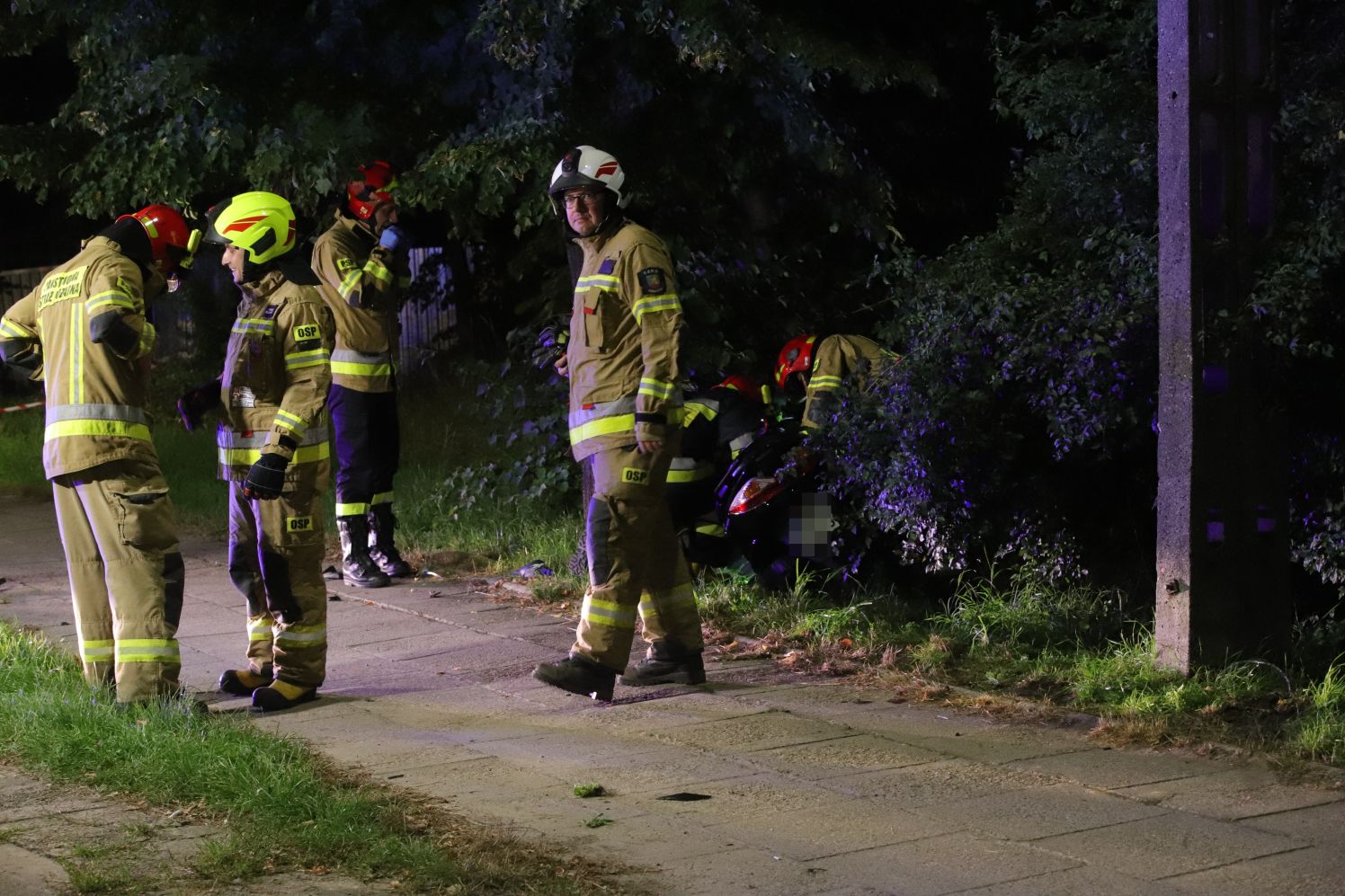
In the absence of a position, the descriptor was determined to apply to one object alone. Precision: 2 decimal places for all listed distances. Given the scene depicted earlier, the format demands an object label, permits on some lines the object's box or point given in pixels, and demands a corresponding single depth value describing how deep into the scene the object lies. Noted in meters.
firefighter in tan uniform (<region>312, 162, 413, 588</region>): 19.09
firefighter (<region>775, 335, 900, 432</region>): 17.62
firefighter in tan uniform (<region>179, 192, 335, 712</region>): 13.57
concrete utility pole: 13.24
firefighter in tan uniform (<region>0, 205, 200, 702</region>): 13.05
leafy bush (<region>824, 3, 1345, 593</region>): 14.49
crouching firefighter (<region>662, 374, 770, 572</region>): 17.94
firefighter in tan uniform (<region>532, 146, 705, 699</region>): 13.39
